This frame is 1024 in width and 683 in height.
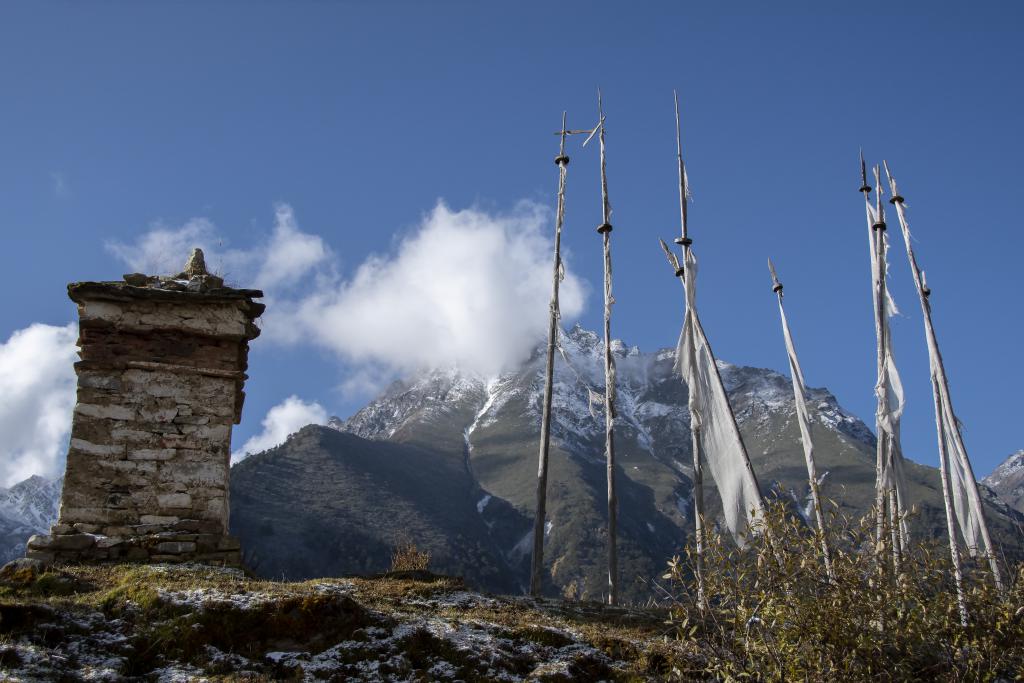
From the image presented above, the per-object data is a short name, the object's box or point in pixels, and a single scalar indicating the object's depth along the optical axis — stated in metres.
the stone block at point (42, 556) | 12.13
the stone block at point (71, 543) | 12.27
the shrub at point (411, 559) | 17.47
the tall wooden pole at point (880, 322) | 15.07
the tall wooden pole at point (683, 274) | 15.41
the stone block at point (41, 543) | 12.27
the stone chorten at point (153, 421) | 12.60
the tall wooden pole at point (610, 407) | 17.16
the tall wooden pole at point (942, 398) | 15.45
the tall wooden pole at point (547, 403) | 16.62
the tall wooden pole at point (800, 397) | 15.86
